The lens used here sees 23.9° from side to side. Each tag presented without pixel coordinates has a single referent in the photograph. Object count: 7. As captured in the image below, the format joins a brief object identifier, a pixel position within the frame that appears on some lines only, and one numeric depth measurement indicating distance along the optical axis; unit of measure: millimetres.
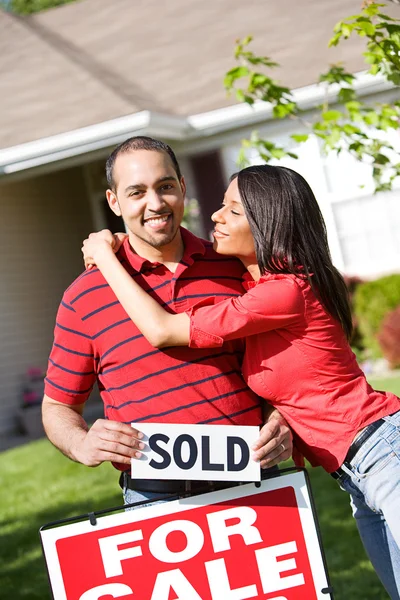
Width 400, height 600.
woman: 3023
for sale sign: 2998
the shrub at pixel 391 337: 11680
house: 12273
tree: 4035
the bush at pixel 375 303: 12188
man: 3119
